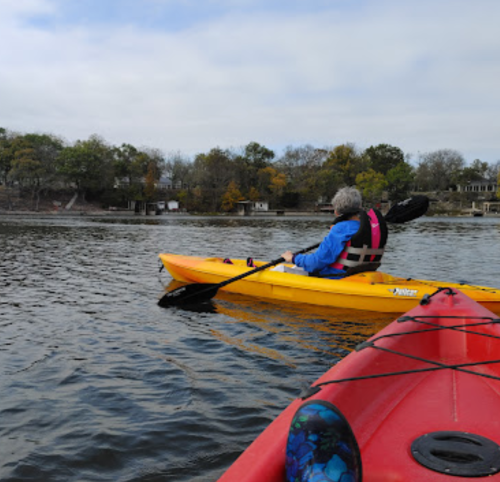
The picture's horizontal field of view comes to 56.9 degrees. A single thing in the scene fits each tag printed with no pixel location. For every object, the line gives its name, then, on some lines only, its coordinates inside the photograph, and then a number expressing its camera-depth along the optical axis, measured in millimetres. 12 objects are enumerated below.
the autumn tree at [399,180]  74688
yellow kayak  6176
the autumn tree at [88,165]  61688
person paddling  6039
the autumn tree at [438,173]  87688
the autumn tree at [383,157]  78000
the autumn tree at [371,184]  69938
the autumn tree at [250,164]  71938
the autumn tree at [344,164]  74125
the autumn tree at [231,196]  68312
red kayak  1680
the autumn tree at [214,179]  70188
